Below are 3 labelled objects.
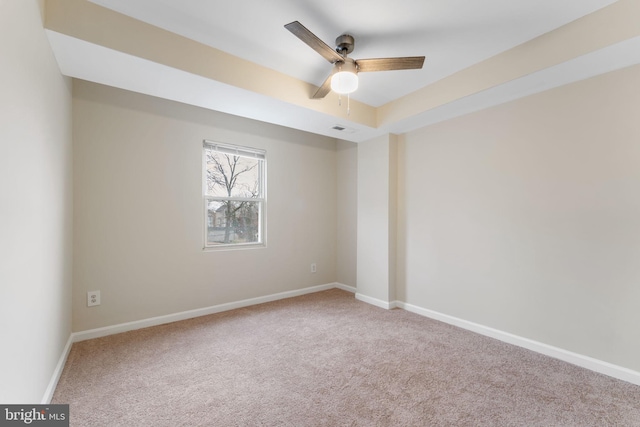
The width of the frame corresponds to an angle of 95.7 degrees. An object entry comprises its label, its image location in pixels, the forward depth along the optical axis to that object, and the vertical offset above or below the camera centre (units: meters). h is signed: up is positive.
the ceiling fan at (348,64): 2.01 +1.09
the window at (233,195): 3.54 +0.27
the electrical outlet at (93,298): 2.74 -0.78
